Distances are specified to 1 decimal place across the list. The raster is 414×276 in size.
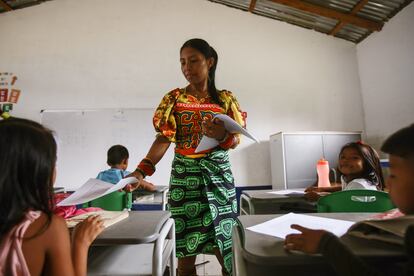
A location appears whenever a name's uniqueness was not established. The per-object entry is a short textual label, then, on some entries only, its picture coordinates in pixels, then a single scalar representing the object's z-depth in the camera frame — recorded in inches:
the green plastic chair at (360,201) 44.4
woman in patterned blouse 39.3
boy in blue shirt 95.0
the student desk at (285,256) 19.6
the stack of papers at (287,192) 61.7
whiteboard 150.9
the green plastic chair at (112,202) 69.8
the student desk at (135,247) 27.5
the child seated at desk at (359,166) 65.6
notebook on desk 31.8
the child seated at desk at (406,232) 18.6
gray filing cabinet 137.3
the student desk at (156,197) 99.9
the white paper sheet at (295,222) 25.8
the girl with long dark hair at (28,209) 22.9
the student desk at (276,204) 56.6
